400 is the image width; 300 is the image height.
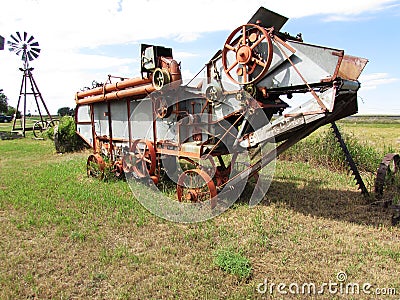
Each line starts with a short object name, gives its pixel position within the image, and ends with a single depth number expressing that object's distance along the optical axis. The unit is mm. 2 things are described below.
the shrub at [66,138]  16141
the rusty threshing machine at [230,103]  4980
